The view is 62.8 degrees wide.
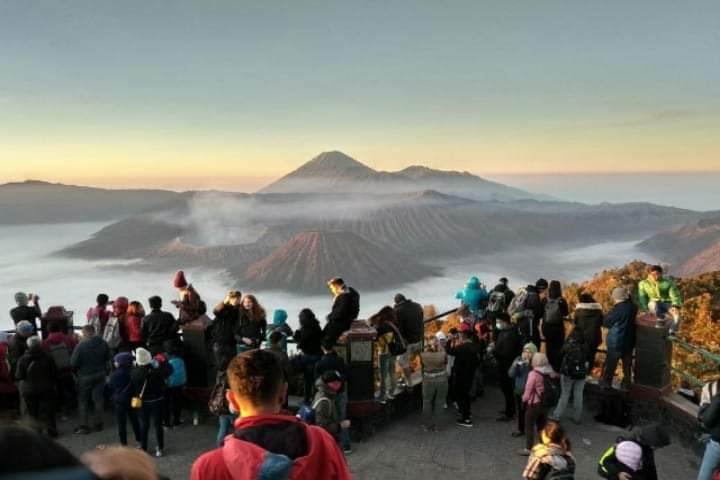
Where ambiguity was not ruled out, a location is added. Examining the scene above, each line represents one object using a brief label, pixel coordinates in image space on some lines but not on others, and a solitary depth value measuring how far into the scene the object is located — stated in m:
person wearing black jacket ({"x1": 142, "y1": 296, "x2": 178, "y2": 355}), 7.85
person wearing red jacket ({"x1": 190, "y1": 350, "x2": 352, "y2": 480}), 2.26
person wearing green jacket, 8.60
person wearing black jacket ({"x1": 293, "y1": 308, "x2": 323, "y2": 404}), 7.39
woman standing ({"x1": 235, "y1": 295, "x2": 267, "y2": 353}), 7.58
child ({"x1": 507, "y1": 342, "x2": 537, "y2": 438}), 7.05
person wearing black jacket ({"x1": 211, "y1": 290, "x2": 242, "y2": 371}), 7.64
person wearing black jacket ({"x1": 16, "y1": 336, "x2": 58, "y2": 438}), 7.11
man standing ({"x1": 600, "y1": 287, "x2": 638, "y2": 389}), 7.74
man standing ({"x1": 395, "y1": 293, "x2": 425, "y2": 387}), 8.41
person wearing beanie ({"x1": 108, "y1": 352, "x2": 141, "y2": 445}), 6.81
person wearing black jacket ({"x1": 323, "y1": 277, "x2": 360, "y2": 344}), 7.48
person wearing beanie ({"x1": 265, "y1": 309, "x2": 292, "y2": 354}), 7.60
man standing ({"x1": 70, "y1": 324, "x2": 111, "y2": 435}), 7.42
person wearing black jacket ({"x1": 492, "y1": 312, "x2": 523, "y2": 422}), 7.67
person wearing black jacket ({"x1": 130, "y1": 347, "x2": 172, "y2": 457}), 6.79
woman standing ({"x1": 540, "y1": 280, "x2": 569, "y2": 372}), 8.29
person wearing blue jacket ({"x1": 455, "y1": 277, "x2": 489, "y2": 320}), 9.38
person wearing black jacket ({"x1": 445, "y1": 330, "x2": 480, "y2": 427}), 7.76
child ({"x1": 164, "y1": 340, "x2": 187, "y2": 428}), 7.53
